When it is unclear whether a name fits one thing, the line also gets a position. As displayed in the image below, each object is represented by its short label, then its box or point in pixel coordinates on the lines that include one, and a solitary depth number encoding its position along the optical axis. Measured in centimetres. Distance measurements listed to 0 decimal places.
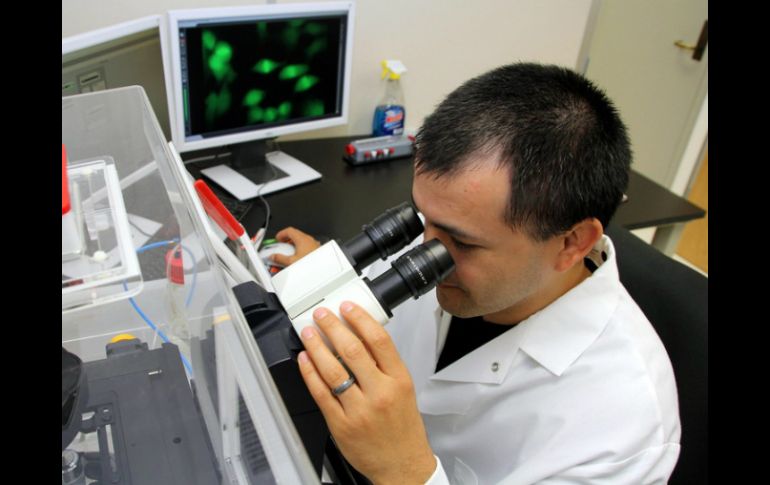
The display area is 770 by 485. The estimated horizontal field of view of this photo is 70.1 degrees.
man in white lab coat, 71
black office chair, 101
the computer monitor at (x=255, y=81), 146
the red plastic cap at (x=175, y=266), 74
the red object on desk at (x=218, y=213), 74
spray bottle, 203
